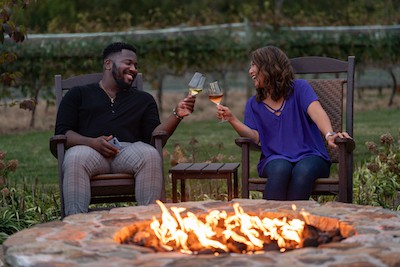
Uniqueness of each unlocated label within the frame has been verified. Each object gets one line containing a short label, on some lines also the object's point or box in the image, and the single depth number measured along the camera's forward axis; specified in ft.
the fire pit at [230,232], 11.96
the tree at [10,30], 18.71
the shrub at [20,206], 18.48
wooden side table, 17.90
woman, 17.04
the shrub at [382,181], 20.25
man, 16.43
